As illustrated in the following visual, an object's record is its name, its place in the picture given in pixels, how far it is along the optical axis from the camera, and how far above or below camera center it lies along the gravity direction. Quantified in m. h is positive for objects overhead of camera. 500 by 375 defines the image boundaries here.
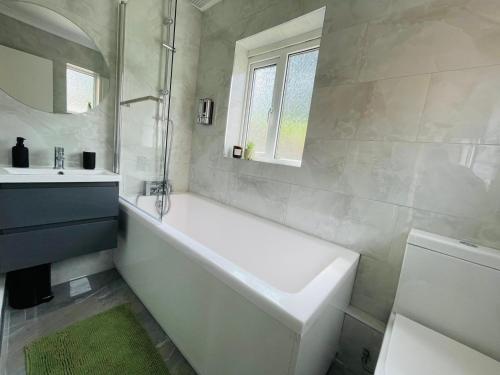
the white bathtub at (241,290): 0.78 -0.64
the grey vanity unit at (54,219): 1.20 -0.51
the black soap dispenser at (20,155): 1.38 -0.15
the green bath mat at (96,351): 1.14 -1.17
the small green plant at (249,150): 2.02 +0.08
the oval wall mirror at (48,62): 1.38 +0.51
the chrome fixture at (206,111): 2.17 +0.43
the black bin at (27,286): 1.42 -1.01
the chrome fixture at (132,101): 1.83 +0.38
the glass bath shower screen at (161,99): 1.76 +0.41
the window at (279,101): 1.83 +0.56
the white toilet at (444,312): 0.81 -0.55
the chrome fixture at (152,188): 2.11 -0.39
